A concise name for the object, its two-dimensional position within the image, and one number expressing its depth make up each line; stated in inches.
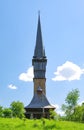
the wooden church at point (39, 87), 3681.1
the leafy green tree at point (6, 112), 3006.9
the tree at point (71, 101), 3489.4
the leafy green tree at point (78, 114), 2782.7
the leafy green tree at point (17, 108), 3548.2
